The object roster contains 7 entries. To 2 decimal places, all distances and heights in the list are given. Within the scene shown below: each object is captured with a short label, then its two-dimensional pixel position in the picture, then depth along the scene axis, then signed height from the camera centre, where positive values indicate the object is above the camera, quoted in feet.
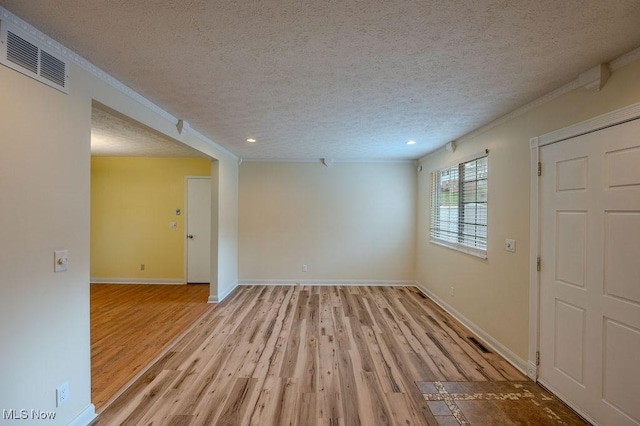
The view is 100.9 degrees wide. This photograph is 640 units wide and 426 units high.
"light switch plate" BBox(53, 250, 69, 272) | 5.26 -1.03
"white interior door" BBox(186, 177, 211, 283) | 17.58 -1.02
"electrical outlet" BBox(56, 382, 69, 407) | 5.36 -3.79
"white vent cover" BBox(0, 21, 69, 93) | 4.44 +2.74
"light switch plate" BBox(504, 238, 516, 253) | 8.56 -1.03
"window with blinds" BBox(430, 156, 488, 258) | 10.55 +0.30
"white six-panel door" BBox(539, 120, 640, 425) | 5.43 -1.38
